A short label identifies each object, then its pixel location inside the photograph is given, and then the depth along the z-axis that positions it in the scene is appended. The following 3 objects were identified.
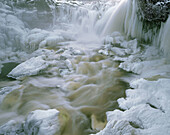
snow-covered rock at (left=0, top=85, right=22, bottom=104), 2.62
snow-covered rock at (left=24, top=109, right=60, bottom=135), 1.67
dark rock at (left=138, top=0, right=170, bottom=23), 3.66
